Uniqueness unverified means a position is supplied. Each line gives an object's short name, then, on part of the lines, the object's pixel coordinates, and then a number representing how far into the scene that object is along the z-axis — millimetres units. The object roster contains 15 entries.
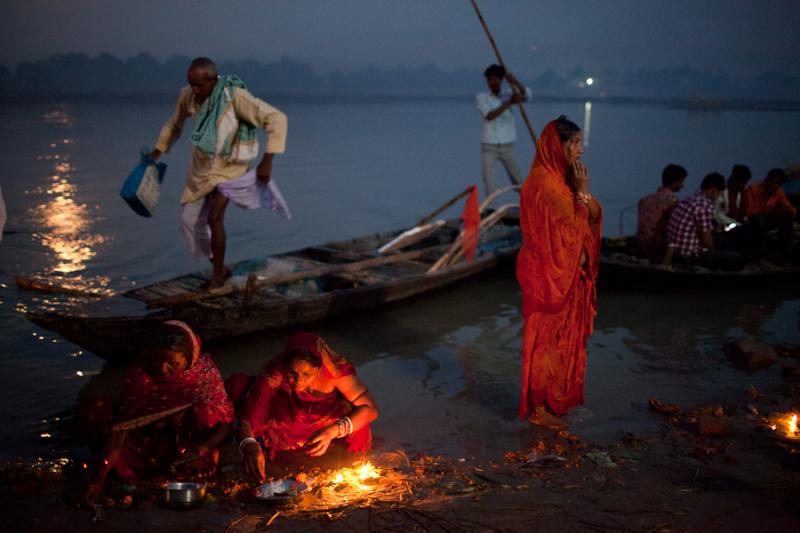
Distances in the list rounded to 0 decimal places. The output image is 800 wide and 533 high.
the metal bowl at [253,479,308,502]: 3275
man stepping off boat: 5746
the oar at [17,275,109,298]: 5898
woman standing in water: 4035
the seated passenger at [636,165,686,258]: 7207
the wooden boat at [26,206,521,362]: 5211
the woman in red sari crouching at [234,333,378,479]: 3588
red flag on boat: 7516
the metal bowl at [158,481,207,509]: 3215
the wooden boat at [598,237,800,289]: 7449
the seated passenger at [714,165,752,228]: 8266
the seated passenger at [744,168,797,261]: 8133
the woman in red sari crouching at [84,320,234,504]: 3418
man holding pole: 9398
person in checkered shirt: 7133
